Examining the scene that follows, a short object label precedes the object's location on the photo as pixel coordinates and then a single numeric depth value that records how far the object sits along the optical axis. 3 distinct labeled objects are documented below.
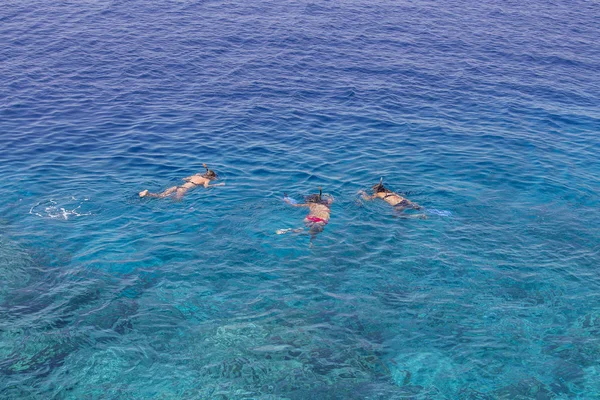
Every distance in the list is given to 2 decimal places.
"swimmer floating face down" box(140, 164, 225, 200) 27.31
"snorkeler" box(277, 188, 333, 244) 25.02
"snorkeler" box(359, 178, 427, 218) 26.84
